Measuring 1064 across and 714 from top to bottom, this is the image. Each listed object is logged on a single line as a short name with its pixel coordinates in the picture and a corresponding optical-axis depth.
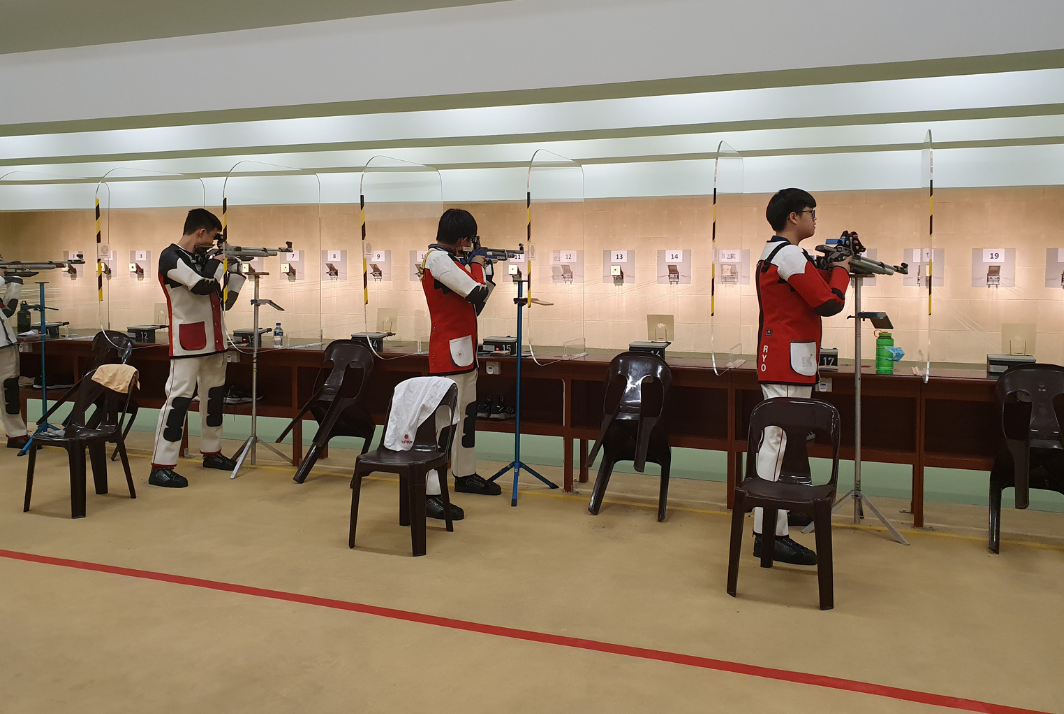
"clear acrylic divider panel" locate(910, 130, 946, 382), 5.43
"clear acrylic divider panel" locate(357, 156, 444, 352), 5.20
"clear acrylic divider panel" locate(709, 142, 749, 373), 4.44
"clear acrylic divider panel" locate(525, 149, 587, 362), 4.80
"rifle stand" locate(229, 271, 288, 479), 4.93
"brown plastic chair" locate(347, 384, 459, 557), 3.36
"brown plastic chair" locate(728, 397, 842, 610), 2.80
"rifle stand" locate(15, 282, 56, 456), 5.40
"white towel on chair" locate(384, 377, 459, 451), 3.63
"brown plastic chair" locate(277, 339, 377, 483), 4.67
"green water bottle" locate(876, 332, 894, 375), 4.02
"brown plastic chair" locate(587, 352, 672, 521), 3.98
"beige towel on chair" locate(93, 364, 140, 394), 4.23
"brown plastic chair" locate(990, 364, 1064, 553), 3.44
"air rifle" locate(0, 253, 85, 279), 5.65
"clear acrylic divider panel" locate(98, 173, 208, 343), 6.25
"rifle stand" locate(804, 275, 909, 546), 3.58
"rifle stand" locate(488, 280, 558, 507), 4.26
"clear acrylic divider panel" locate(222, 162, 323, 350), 5.54
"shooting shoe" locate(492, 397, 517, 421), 4.73
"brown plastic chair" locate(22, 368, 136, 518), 3.92
